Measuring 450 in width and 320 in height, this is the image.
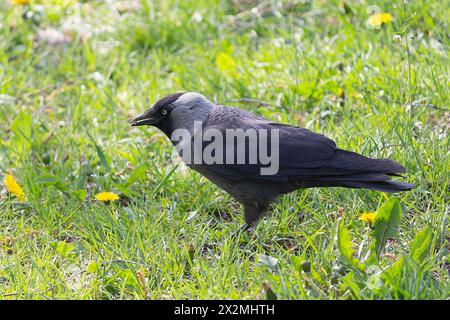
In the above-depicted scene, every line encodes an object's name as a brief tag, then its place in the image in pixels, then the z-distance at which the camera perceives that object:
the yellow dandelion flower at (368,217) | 7.59
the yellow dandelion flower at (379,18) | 10.49
